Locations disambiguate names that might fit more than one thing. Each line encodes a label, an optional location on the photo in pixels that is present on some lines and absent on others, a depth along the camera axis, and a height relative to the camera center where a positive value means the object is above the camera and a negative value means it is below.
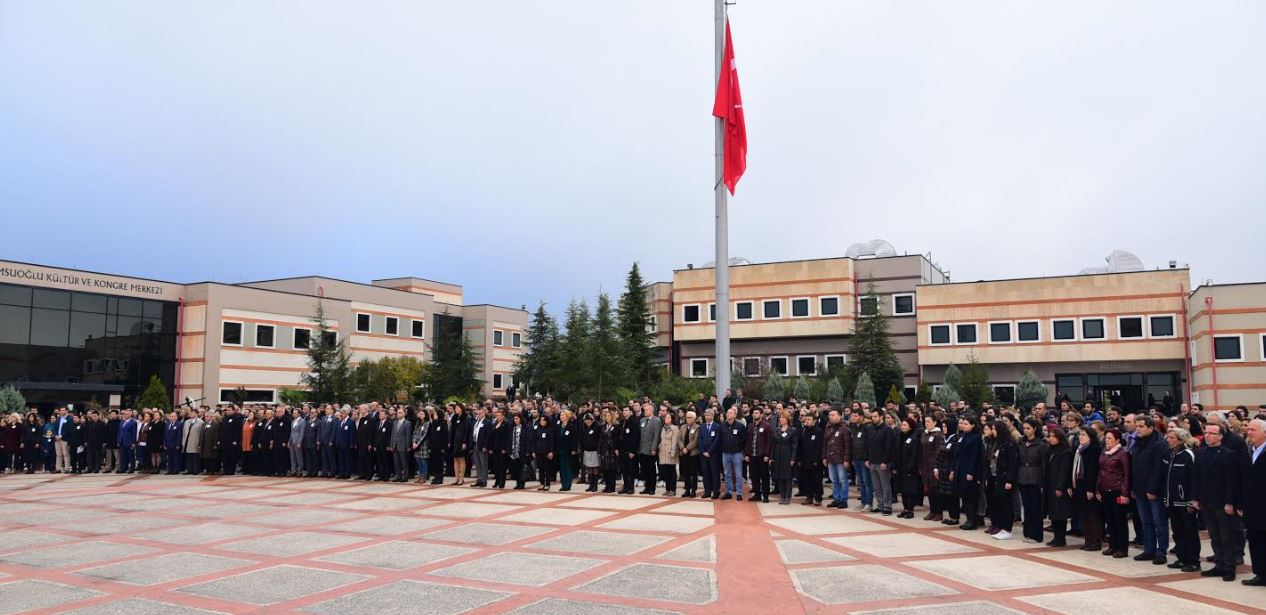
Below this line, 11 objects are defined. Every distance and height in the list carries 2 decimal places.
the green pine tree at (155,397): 39.07 -0.04
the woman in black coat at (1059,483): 11.88 -1.28
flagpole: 20.05 +3.38
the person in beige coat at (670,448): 17.44 -1.11
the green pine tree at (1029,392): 42.81 +0.14
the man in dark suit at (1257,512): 9.25 -1.31
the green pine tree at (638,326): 55.19 +4.74
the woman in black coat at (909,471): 14.53 -1.35
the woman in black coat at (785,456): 16.23 -1.19
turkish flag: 20.30 +6.68
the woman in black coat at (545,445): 18.42 -1.10
